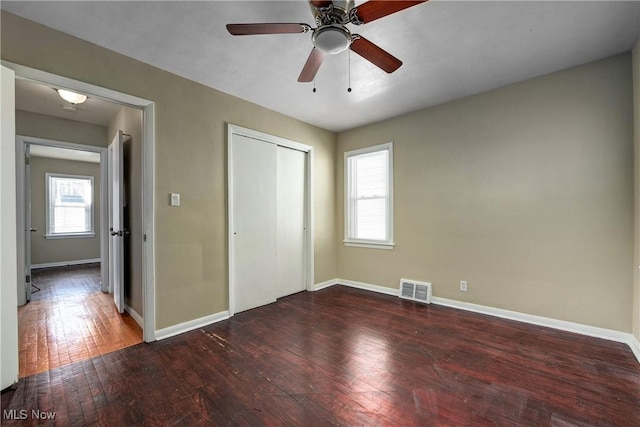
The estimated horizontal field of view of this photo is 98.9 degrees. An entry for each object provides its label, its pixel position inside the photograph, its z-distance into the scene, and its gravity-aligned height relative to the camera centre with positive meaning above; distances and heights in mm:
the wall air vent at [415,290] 3674 -1072
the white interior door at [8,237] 1845 -162
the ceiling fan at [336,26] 1515 +1142
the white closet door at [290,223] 4039 -143
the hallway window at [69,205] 6340 +201
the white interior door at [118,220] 3305 -84
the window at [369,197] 4172 +264
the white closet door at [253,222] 3396 -113
